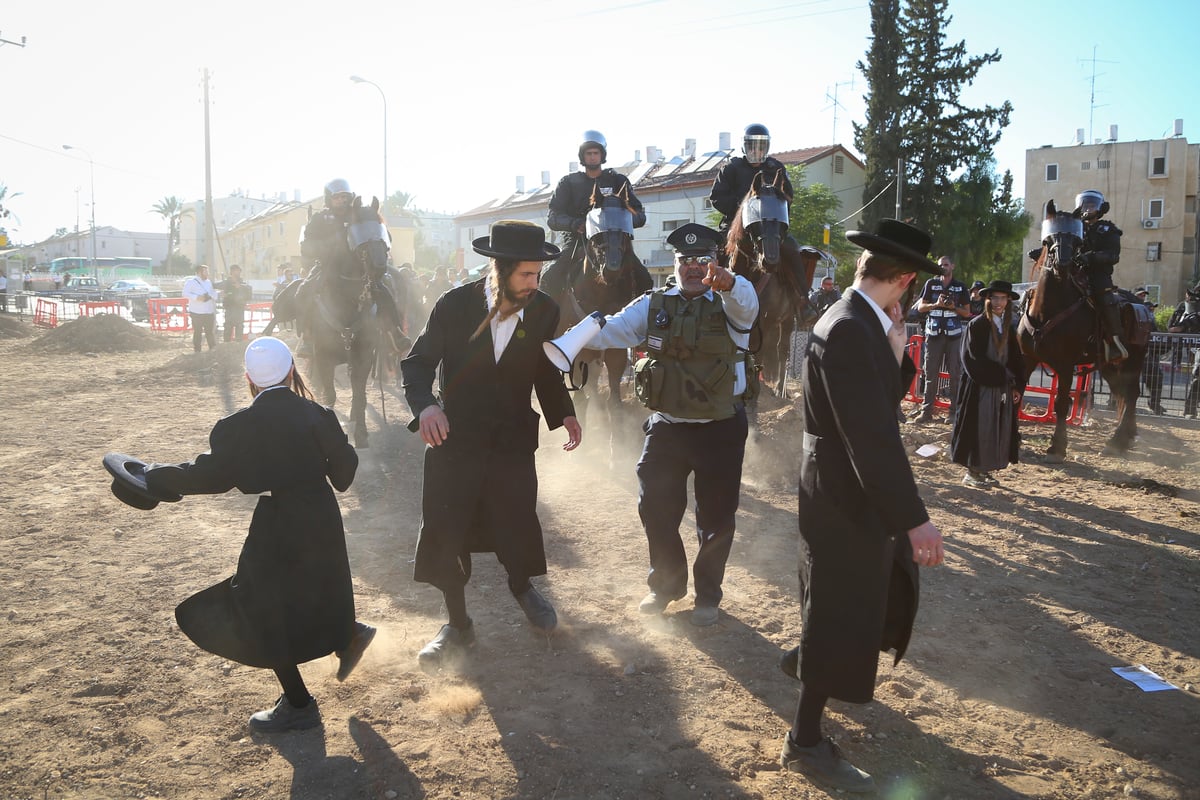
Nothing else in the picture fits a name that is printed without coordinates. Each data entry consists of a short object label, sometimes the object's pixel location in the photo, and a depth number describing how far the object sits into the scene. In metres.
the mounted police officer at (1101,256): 9.32
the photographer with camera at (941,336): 11.41
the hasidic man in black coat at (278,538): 3.51
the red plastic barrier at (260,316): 26.22
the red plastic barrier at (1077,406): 11.44
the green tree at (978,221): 41.16
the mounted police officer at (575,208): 9.33
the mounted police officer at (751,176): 8.59
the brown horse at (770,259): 8.23
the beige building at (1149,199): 52.19
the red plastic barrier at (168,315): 27.78
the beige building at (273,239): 65.19
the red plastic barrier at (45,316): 28.47
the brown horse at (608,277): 8.24
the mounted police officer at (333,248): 9.34
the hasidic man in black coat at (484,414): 4.22
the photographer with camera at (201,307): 19.47
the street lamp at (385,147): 33.14
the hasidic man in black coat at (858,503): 2.96
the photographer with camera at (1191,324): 12.99
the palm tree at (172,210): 93.06
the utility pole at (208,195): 34.41
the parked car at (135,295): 33.25
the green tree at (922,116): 41.56
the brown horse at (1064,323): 9.31
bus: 63.41
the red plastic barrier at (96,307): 28.22
